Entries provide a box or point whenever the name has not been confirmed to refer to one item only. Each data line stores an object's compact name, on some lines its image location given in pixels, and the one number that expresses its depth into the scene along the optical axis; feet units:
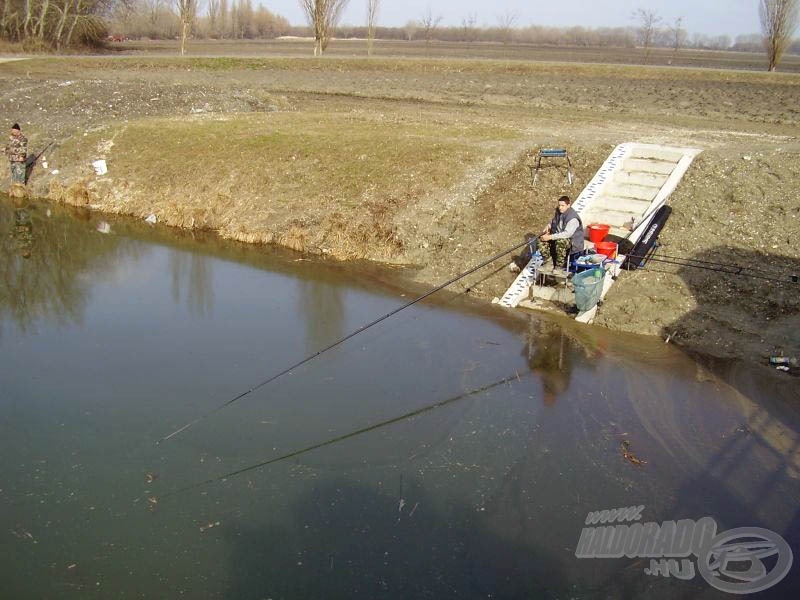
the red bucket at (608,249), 41.86
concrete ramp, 46.62
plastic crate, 38.45
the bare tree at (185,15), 161.83
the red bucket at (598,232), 43.01
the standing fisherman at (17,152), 63.46
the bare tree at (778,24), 130.93
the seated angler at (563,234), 39.52
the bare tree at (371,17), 175.01
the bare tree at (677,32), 209.56
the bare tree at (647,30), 190.43
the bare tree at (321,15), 154.81
